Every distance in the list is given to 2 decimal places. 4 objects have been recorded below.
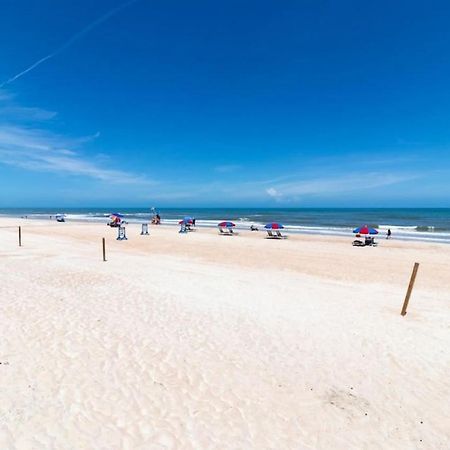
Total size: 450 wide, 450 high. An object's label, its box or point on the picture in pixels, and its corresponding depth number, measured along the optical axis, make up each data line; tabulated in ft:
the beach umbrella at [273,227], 97.09
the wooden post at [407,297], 28.84
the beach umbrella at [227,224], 107.02
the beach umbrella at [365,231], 82.53
